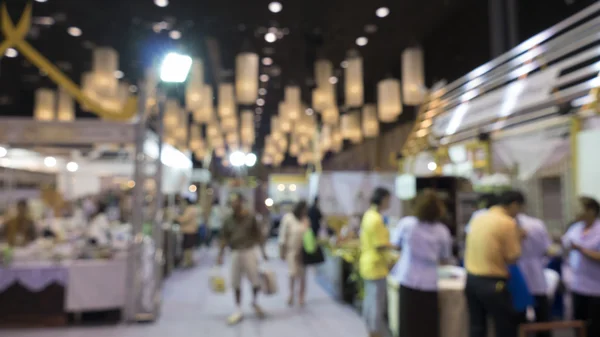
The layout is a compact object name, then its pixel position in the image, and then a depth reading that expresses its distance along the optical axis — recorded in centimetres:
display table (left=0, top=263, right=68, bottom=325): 484
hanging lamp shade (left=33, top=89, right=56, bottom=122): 798
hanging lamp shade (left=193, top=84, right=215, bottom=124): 733
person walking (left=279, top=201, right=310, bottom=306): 567
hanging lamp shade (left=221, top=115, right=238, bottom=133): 864
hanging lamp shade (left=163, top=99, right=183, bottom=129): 921
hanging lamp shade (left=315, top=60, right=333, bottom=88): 691
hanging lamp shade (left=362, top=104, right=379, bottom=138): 926
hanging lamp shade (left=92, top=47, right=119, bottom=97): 573
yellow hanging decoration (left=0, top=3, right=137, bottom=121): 530
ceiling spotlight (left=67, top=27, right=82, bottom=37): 791
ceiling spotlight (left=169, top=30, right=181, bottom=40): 801
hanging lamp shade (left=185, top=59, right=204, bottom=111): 670
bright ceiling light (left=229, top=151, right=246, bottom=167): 1824
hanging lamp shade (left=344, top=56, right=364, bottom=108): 639
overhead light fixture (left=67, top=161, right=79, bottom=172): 826
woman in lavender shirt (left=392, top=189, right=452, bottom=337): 324
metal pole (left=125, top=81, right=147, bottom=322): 494
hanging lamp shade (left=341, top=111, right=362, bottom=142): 1003
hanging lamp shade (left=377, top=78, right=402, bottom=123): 665
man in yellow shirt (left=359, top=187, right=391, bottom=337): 374
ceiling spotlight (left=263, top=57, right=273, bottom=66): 956
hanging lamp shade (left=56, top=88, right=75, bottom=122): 852
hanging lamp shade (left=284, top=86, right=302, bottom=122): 799
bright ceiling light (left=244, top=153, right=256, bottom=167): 1773
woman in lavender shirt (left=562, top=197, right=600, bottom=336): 333
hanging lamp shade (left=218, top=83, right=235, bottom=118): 744
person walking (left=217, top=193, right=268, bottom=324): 485
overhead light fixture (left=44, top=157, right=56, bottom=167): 760
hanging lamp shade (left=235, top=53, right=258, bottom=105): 588
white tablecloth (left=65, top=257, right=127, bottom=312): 485
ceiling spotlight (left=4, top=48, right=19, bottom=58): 906
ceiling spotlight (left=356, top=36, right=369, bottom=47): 824
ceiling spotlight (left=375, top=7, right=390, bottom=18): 696
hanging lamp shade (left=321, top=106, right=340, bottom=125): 783
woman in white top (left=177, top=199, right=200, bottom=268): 876
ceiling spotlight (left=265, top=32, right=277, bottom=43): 811
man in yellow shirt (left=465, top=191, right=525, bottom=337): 282
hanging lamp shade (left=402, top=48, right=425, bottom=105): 574
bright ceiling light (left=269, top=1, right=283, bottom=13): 686
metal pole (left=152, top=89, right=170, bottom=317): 539
